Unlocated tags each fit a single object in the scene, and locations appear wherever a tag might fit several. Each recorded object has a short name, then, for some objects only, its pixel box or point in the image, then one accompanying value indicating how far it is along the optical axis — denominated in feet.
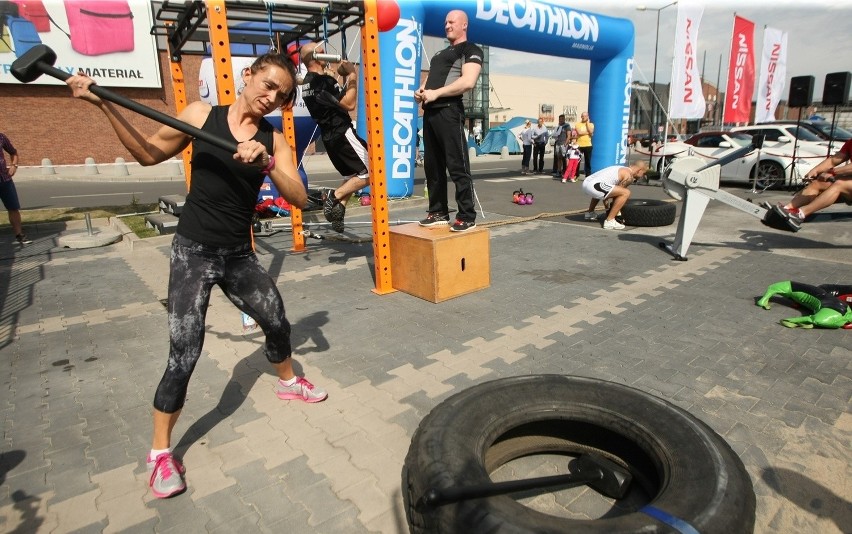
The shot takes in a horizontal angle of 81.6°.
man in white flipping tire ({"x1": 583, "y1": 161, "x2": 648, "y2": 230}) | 25.90
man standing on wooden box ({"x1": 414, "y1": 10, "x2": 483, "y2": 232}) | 15.74
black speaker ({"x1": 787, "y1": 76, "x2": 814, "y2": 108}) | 37.65
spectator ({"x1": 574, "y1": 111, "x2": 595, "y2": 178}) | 47.60
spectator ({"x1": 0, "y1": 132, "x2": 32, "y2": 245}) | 23.35
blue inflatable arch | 33.86
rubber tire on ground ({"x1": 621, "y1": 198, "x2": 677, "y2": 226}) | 26.45
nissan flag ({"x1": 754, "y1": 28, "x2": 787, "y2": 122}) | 48.67
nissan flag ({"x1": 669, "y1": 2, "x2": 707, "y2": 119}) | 42.11
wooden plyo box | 15.72
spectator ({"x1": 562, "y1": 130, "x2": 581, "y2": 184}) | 50.26
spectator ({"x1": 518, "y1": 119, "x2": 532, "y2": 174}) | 62.18
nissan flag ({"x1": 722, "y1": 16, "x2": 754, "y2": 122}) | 46.54
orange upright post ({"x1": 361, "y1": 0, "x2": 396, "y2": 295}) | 15.28
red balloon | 16.87
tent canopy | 106.63
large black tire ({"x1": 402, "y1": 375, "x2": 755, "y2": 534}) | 5.71
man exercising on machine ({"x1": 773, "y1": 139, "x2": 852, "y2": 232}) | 18.76
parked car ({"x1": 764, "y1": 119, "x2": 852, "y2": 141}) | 44.25
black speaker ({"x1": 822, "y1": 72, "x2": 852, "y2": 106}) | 35.09
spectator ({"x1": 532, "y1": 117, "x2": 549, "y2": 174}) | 59.77
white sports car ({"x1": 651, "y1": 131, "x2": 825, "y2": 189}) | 40.27
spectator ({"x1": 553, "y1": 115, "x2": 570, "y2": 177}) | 53.35
